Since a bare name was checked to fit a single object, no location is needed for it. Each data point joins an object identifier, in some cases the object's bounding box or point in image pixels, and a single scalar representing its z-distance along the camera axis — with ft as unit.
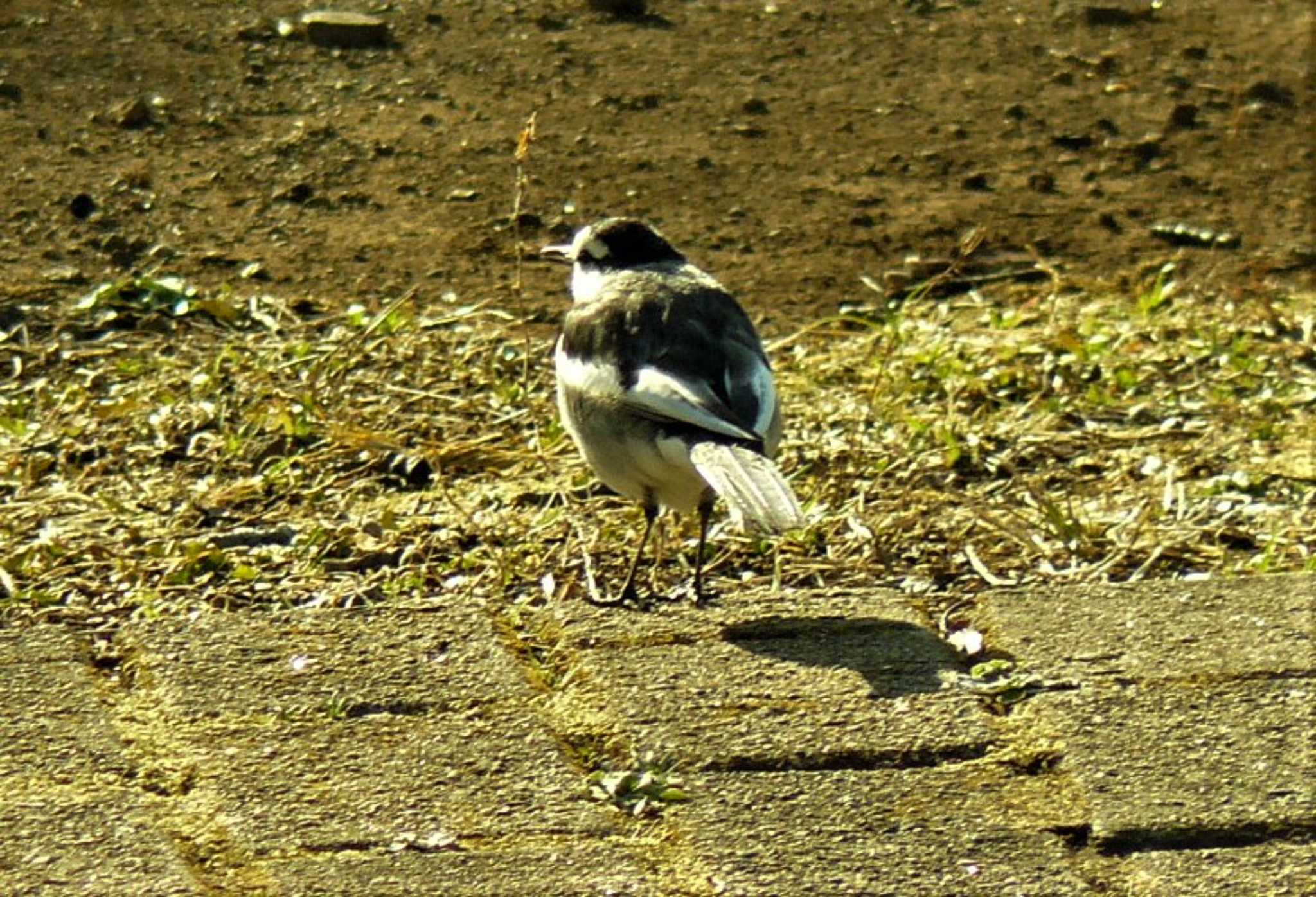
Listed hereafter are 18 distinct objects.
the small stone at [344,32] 55.93
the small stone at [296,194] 48.47
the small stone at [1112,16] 60.39
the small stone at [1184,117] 54.75
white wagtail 31.68
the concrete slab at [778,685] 26.68
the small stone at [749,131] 52.90
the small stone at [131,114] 50.85
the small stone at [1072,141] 53.21
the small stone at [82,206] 46.78
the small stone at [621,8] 58.29
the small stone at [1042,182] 51.08
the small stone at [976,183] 50.75
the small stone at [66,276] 44.01
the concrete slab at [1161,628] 28.89
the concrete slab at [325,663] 27.63
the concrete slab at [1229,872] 23.77
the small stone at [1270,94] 56.44
